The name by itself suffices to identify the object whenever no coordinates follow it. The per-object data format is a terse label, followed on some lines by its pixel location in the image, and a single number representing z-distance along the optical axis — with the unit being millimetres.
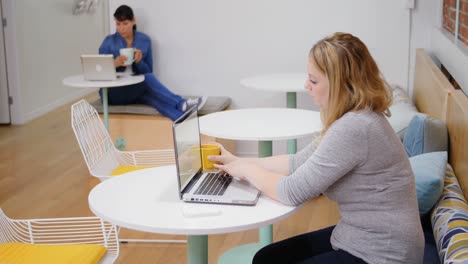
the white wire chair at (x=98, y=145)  3564
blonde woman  2061
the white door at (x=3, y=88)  6816
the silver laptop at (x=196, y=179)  2188
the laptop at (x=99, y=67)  4906
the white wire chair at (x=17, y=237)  2547
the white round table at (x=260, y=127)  3123
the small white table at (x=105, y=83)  4852
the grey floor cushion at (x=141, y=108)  5223
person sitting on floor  5215
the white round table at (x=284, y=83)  4465
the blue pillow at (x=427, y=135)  3305
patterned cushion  2256
